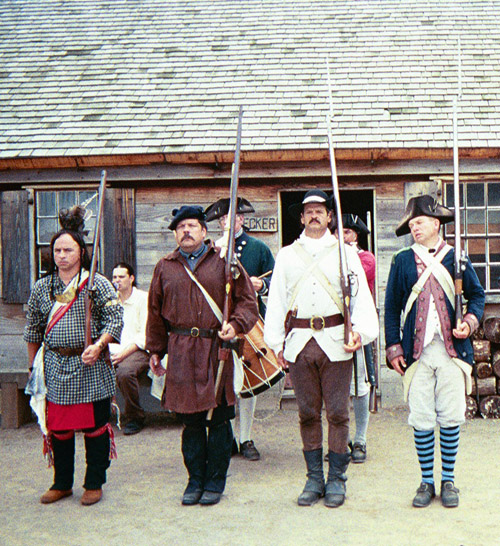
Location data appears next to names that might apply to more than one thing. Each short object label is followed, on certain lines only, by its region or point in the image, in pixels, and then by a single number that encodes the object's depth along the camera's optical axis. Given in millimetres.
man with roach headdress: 4582
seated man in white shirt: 6832
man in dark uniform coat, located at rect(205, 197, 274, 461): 5629
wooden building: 7461
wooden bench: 7172
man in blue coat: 4402
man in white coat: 4453
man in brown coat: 4500
